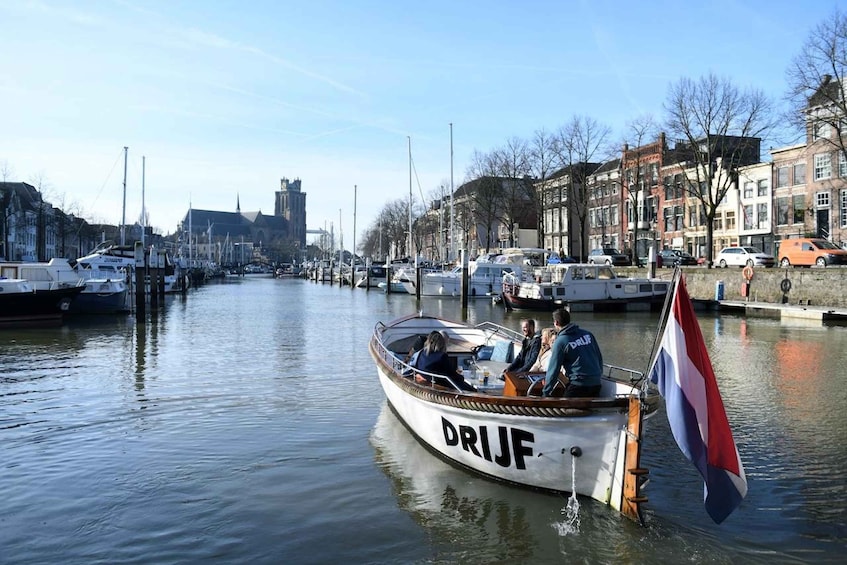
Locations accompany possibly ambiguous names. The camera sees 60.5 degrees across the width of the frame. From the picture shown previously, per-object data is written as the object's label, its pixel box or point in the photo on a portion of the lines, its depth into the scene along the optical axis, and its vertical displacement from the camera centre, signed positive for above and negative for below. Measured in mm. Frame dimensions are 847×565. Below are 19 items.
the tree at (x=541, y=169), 67375 +9444
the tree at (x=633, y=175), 60509 +8936
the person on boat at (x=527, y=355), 11719 -1422
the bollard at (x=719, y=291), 44309 -1455
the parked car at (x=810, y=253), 41656 +826
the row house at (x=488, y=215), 74188 +6551
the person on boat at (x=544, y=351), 10992 -1277
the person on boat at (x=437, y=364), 11062 -1466
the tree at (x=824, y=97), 38166 +9223
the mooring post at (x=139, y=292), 36750 -1041
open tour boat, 7703 -1867
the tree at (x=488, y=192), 74625 +8026
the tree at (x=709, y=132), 49031 +9394
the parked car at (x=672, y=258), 56291 +747
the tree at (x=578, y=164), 62638 +9393
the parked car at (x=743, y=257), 47438 +647
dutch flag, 7656 -1553
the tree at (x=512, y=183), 71438 +8658
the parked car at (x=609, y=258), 60969 +858
